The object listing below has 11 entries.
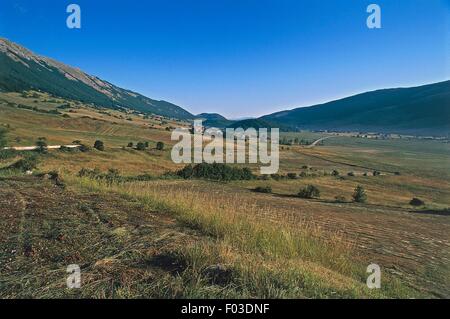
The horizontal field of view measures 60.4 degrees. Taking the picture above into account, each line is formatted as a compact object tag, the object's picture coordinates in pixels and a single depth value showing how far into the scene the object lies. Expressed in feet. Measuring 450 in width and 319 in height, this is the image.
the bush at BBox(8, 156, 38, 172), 64.59
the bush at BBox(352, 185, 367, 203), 124.77
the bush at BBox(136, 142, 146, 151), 241.51
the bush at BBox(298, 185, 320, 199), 99.14
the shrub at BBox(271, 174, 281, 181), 170.69
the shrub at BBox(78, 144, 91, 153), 199.16
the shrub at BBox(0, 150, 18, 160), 104.29
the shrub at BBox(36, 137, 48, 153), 176.69
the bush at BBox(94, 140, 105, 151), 213.28
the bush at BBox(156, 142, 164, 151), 253.16
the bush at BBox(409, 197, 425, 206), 136.89
